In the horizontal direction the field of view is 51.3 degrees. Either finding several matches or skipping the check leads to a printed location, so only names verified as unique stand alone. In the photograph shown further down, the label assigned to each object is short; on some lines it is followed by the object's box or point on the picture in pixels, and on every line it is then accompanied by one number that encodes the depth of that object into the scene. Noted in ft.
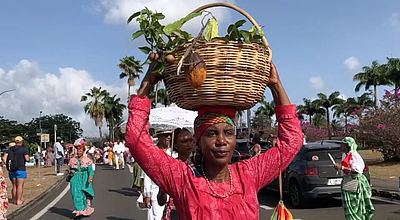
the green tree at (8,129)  222.24
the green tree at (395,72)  135.74
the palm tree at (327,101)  244.22
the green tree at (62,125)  386.36
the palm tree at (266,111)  252.01
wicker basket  7.16
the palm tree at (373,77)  172.96
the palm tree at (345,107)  212.84
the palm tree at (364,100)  215.72
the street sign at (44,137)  84.22
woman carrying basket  7.45
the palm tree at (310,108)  253.65
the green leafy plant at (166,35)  7.34
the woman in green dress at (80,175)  32.53
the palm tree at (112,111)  205.16
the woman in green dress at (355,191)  24.95
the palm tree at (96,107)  194.29
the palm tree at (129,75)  163.84
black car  33.42
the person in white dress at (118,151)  86.22
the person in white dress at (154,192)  18.89
